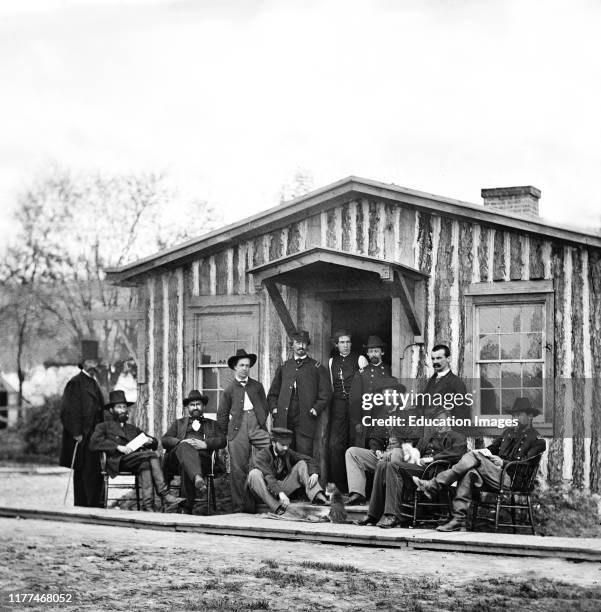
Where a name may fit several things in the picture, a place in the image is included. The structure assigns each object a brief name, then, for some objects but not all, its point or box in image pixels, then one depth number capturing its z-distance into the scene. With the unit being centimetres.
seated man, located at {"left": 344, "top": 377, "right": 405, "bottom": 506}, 1270
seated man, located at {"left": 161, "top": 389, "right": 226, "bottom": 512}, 1354
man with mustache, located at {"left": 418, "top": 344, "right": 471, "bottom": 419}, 1259
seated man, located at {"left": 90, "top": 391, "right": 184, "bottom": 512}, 1374
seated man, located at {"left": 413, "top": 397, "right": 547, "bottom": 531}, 1168
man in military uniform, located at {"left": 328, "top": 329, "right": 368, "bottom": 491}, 1359
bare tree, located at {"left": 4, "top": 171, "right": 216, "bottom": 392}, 2800
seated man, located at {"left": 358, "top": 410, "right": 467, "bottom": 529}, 1188
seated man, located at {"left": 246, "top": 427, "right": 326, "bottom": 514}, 1290
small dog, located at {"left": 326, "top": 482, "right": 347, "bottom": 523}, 1249
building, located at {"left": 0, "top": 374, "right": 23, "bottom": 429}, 3422
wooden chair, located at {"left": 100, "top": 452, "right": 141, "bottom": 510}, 1398
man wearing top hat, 1455
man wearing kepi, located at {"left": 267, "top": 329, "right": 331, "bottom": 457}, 1352
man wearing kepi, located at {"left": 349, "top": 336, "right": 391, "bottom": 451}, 1323
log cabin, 1280
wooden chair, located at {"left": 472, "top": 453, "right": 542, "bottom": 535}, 1173
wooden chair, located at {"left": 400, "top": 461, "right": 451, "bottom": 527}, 1202
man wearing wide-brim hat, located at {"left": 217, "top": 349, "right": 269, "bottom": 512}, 1348
